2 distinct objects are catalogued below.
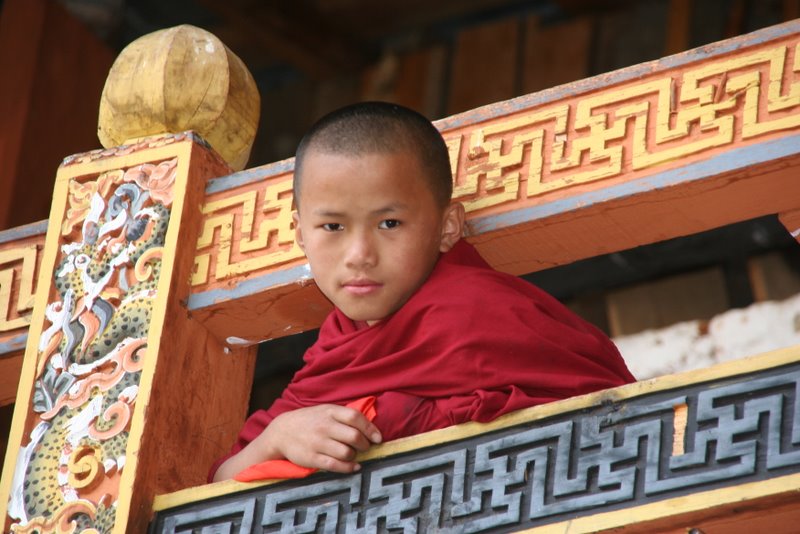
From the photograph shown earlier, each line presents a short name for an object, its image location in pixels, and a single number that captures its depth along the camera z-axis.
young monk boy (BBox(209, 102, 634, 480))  4.77
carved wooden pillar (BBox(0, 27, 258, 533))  5.27
